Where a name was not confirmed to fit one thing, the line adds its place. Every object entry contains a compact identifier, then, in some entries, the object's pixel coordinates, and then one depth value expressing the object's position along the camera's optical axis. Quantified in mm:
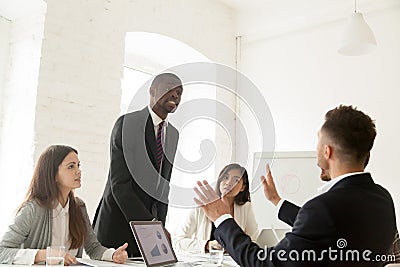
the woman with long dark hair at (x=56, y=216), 2082
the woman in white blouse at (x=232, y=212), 3086
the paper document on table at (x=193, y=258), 2124
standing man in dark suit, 2219
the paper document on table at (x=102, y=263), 1873
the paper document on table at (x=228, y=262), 2136
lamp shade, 3512
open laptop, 1812
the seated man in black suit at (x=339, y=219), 1343
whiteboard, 3641
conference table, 1874
